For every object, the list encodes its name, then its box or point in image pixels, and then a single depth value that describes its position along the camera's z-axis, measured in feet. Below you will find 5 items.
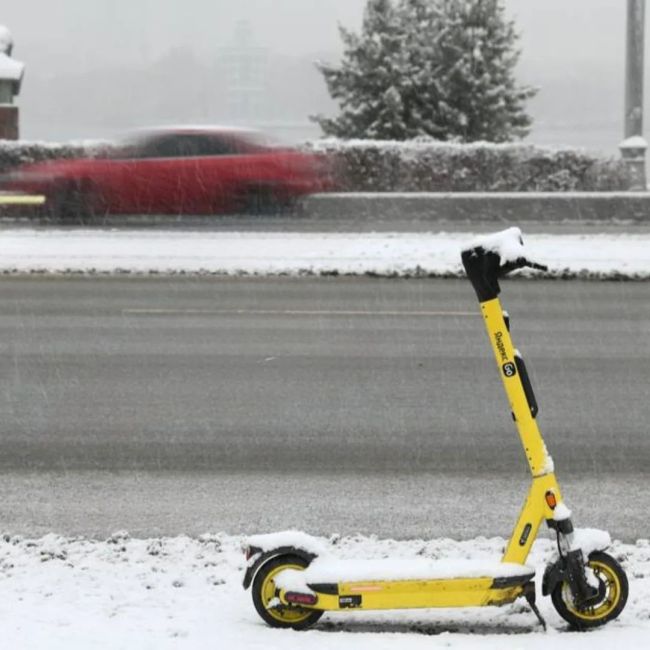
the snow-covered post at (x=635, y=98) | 79.77
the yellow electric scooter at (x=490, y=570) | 13.75
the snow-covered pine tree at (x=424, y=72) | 130.41
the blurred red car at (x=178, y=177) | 71.31
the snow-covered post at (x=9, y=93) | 106.83
